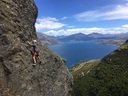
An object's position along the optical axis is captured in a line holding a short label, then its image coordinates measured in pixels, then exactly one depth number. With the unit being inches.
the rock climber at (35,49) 411.9
